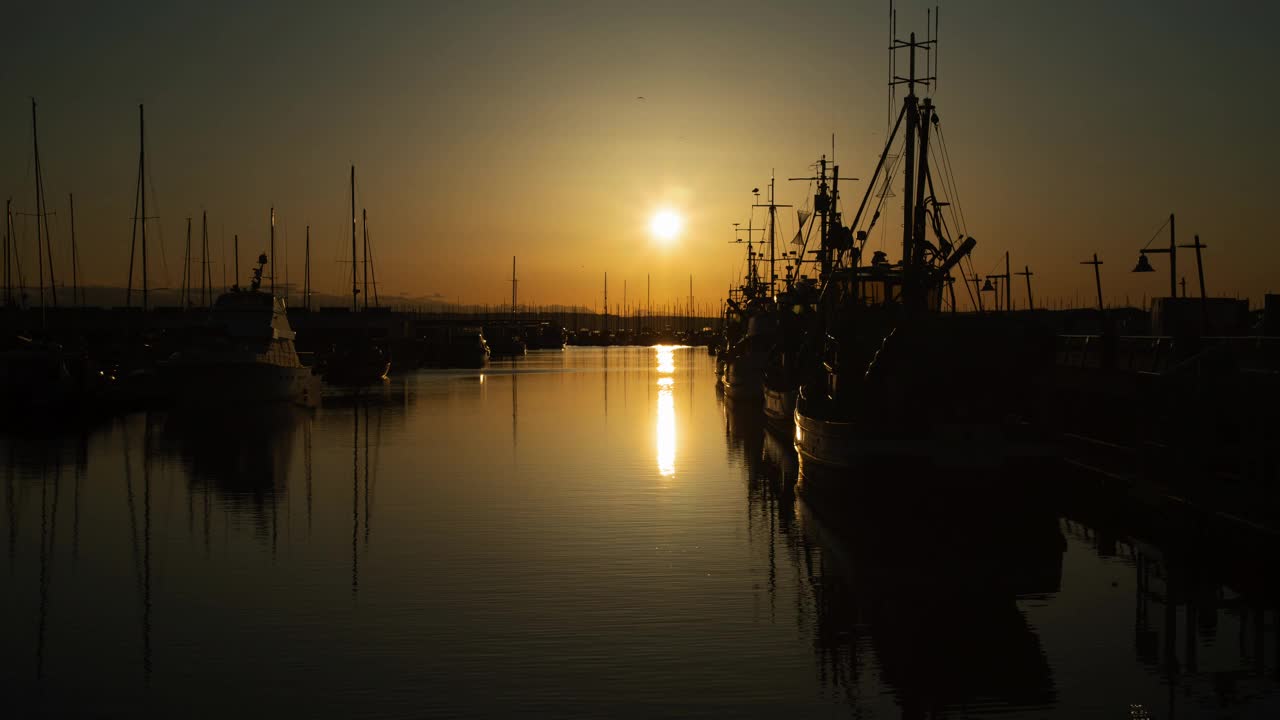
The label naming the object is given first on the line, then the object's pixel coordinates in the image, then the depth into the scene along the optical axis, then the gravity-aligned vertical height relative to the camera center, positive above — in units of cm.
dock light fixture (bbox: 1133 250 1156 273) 4234 +245
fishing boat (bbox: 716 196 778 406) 6197 -179
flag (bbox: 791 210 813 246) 6426 +642
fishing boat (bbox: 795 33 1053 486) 2395 -155
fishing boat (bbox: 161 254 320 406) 5062 -147
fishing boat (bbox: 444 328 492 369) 11712 -240
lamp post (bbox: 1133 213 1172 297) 4527 +323
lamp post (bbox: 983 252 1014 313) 8411 +339
